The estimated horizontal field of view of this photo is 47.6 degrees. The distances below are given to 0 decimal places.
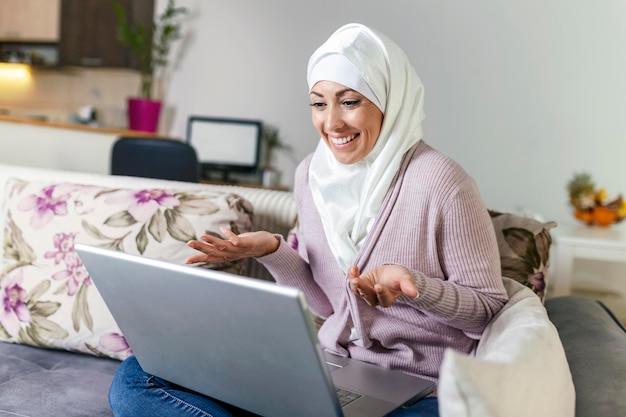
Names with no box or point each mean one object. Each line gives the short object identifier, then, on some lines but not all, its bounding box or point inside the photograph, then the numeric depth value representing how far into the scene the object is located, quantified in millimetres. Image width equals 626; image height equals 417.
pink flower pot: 5055
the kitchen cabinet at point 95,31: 5215
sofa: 1371
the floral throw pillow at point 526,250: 1567
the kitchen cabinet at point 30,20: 5527
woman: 1257
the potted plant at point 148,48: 5016
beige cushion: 750
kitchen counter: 3023
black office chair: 2988
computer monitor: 4824
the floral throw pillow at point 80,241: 1610
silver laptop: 904
